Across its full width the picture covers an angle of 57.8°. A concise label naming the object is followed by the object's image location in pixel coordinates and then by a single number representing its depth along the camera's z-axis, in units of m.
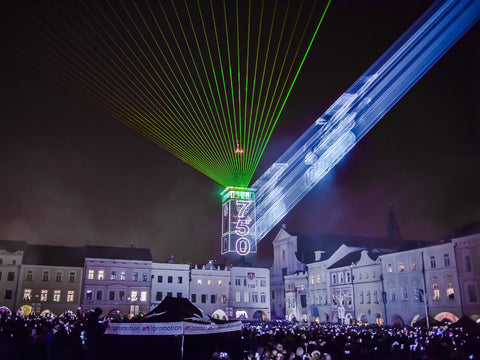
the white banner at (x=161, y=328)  14.16
